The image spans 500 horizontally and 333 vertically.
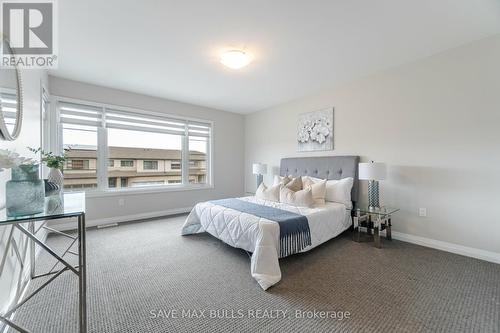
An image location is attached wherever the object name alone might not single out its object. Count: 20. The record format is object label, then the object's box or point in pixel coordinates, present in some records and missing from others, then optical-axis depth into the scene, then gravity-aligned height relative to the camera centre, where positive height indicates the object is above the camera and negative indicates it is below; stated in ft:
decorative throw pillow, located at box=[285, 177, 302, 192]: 11.30 -1.08
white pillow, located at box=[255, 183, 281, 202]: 11.27 -1.52
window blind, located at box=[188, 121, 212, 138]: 16.18 +2.84
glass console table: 3.62 -0.97
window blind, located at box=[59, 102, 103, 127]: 11.57 +2.89
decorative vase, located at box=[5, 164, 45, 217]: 3.92 -0.52
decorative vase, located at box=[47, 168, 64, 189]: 7.07 -0.40
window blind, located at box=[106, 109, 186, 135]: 13.05 +2.86
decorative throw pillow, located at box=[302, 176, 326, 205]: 10.74 -1.34
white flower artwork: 12.90 +2.22
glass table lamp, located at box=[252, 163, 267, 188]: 15.66 -0.30
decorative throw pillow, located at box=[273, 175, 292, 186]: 11.89 -0.90
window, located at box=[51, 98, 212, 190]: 11.91 +1.18
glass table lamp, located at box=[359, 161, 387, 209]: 9.52 -0.50
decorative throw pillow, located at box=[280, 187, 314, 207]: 9.98 -1.58
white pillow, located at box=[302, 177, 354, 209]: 10.88 -1.37
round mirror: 4.50 +1.51
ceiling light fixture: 8.53 +4.39
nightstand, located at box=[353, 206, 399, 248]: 9.31 -2.72
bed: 6.75 -2.33
